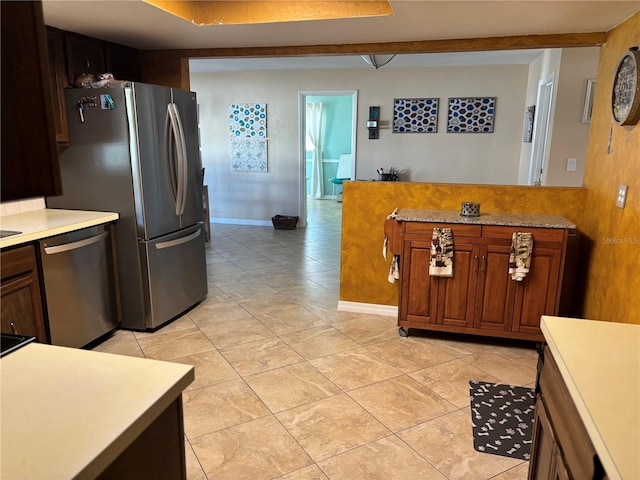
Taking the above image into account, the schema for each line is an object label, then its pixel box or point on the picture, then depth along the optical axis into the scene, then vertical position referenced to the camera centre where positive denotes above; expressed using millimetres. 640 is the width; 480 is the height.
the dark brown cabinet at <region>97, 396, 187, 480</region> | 946 -677
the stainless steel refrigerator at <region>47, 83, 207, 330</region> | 3029 -212
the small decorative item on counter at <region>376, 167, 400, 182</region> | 6414 -330
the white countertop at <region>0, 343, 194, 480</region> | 775 -514
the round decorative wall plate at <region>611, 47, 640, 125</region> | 2365 +342
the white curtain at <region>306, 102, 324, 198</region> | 10141 +226
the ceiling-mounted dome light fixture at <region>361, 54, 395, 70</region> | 4684 +937
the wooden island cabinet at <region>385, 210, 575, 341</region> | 2969 -830
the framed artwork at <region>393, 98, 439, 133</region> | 6371 +492
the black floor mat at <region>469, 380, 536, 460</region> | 2170 -1364
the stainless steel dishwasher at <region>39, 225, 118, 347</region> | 2694 -873
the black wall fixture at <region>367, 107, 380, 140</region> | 6512 +422
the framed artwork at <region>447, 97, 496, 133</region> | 6185 +491
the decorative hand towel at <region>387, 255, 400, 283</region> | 3324 -856
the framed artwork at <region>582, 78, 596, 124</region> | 3939 +468
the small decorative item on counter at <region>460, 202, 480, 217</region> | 3168 -399
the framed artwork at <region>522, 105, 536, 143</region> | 5464 +357
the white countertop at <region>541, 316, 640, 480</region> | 901 -548
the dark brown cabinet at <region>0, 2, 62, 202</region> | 674 +56
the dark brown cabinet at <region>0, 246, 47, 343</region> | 2352 -793
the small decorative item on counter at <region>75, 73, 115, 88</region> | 3064 +432
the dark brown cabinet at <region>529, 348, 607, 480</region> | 1007 -704
